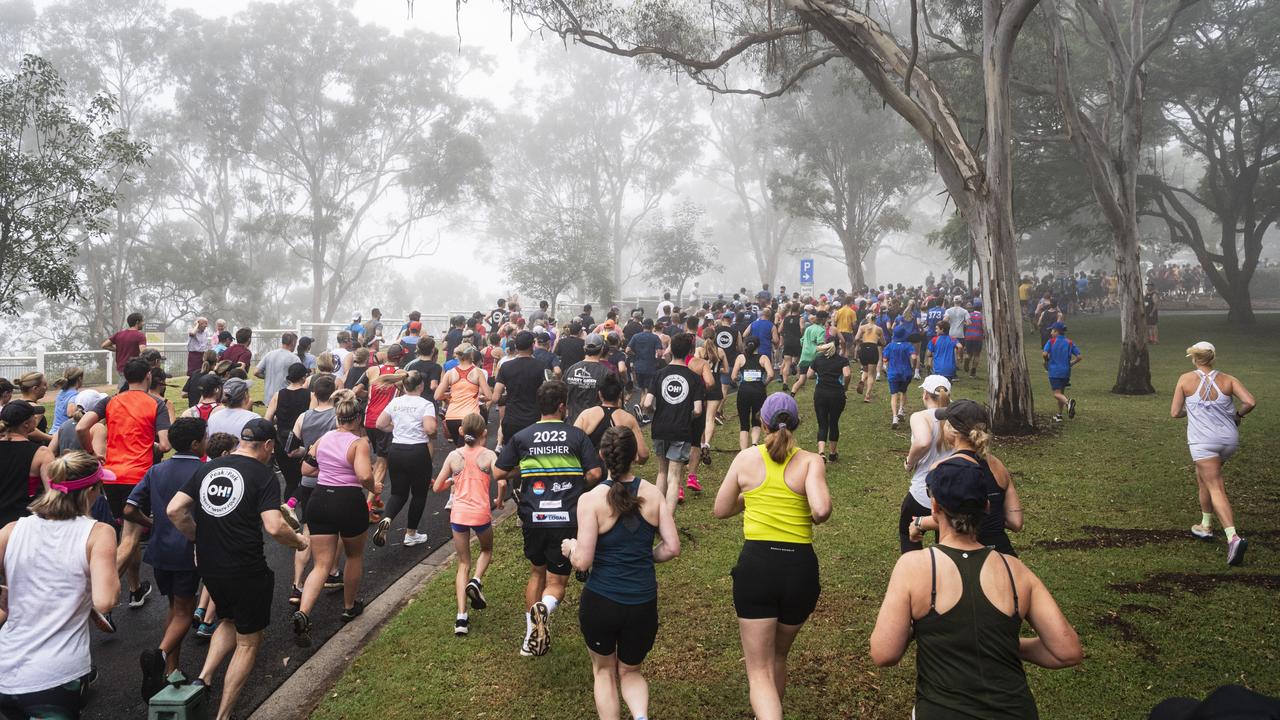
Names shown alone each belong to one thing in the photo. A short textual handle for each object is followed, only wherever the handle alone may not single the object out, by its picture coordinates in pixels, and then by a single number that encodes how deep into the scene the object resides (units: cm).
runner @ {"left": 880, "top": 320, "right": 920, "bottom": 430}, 1223
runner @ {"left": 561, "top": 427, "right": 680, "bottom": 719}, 375
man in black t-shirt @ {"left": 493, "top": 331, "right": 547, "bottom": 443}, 810
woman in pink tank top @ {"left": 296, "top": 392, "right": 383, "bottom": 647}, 543
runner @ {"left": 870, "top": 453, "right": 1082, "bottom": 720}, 254
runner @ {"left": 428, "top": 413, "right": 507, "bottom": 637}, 572
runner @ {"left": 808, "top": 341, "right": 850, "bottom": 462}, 988
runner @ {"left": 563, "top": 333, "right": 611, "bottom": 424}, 784
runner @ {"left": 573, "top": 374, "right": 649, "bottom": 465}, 591
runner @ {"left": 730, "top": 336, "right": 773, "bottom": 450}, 925
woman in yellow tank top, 378
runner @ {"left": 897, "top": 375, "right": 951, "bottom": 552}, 491
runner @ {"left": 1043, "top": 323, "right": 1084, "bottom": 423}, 1255
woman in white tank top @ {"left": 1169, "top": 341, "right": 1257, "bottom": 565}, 644
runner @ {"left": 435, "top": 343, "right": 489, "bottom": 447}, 859
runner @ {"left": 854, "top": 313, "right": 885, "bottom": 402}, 1396
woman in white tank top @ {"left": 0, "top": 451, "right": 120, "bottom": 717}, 333
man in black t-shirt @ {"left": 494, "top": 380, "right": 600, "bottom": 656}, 499
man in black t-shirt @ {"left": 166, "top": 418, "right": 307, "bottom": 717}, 427
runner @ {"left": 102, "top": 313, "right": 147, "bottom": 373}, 1093
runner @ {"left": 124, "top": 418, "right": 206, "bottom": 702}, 479
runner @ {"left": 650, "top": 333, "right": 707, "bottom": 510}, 783
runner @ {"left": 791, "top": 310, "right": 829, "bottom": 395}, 1343
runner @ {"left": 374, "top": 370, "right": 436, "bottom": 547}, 682
